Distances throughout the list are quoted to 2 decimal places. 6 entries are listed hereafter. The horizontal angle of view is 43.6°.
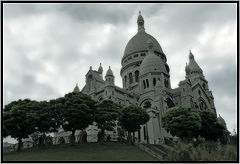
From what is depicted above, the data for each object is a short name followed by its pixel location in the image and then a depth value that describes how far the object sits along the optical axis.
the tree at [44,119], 39.59
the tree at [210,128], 46.72
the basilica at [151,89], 55.25
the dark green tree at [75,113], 39.72
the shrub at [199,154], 23.61
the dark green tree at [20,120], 38.25
